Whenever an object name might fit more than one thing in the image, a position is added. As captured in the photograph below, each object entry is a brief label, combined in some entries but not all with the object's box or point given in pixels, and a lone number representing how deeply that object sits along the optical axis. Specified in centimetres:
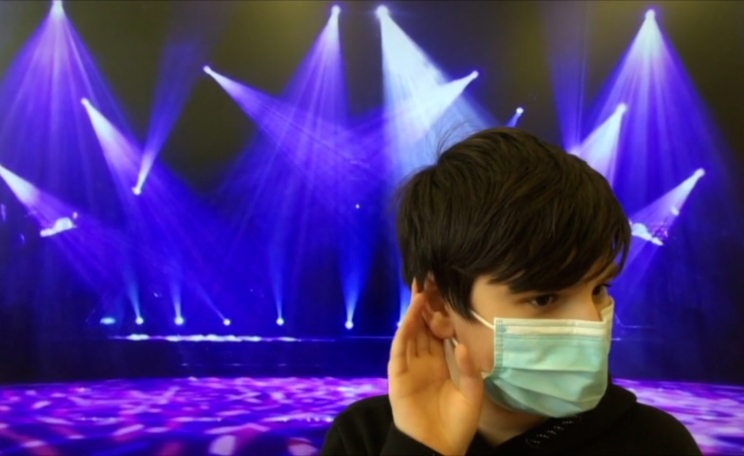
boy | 108
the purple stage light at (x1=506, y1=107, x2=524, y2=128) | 216
